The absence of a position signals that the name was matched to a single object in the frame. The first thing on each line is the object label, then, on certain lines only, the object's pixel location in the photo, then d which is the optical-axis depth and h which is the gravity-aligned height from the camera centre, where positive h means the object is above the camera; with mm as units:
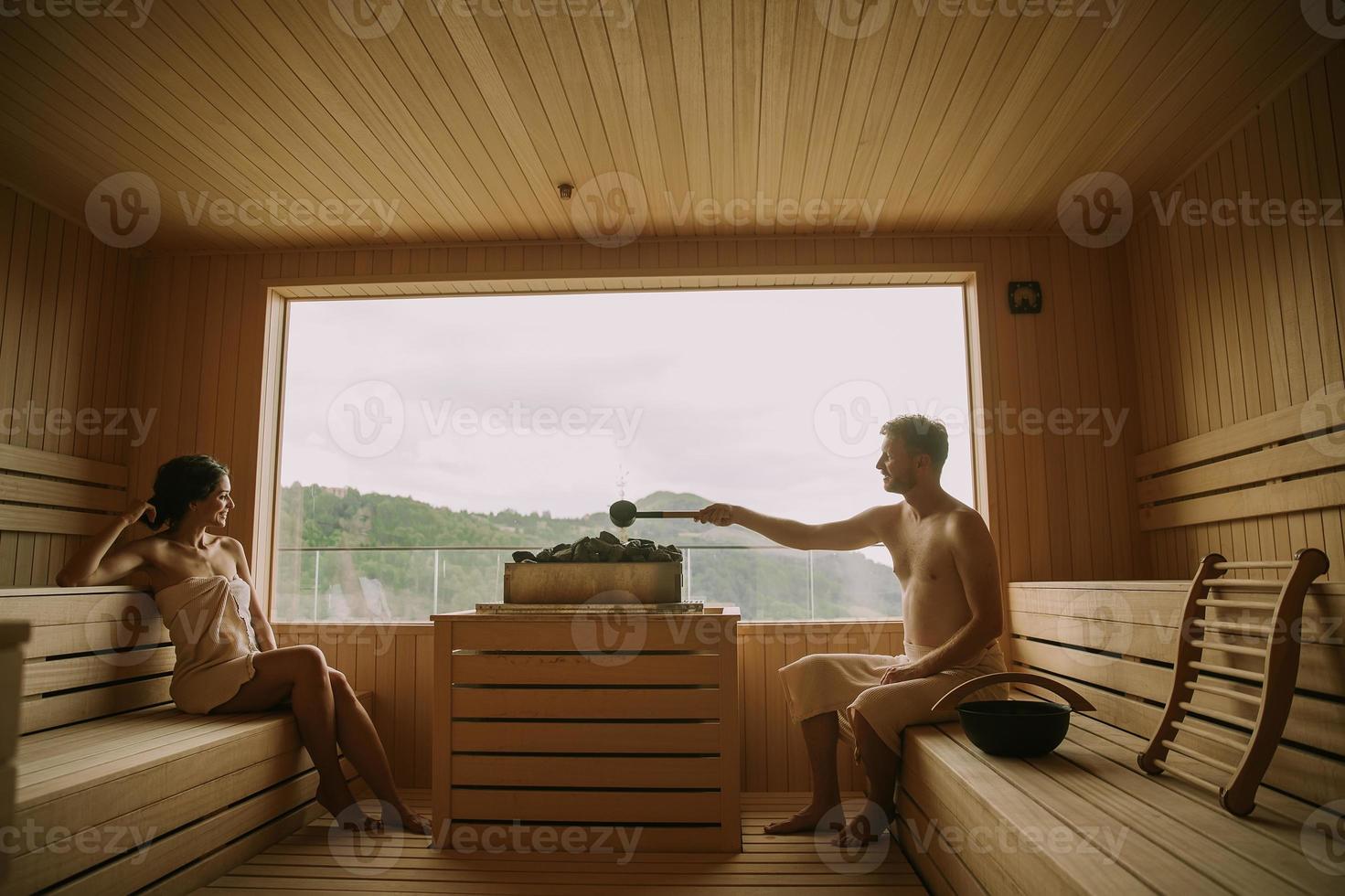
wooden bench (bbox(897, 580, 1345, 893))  1496 -528
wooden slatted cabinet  2754 -554
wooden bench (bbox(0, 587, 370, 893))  2070 -544
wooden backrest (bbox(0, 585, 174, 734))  2725 -290
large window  4301 +753
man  2789 -298
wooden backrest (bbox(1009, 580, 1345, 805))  1836 -297
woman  3035 -359
